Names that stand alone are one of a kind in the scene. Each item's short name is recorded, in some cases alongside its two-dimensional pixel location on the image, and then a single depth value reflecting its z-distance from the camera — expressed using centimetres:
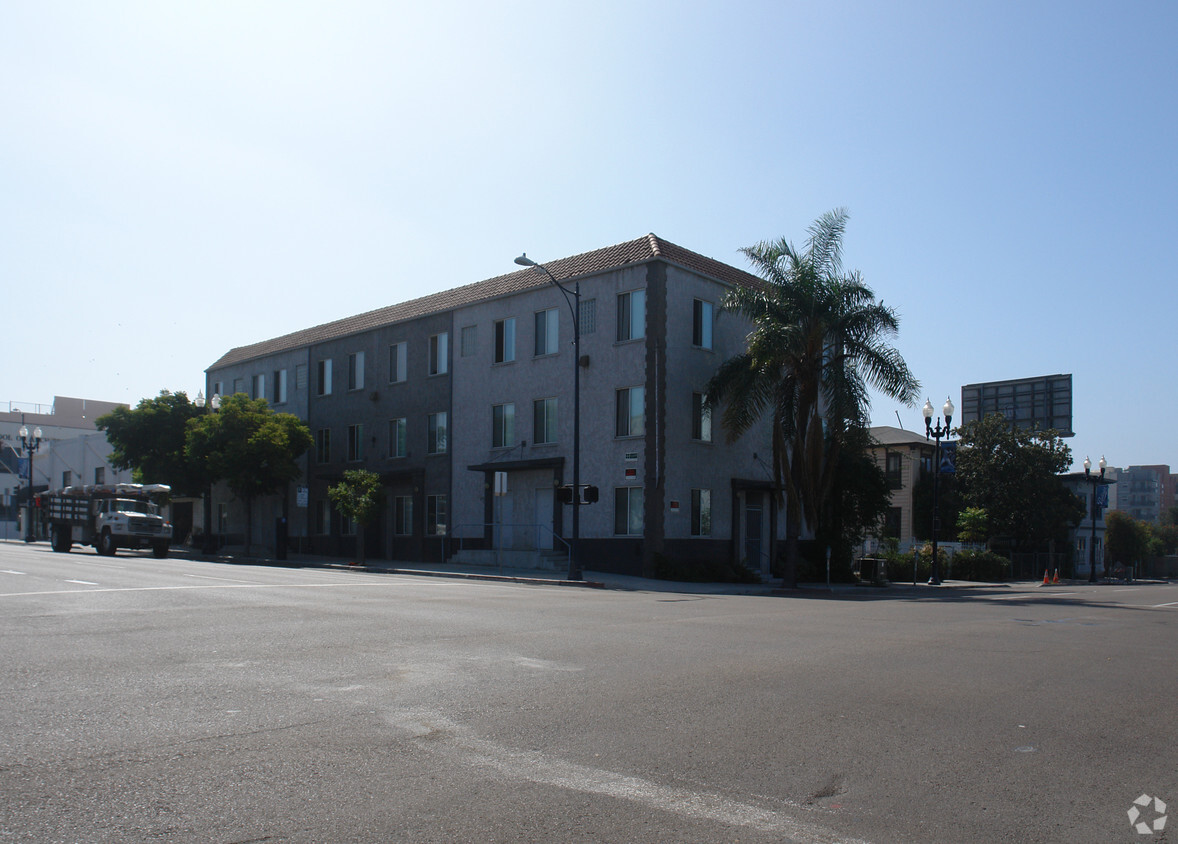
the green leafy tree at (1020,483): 5300
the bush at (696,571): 2855
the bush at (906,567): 3847
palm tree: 2712
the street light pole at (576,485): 2578
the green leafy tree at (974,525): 5331
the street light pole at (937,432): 3234
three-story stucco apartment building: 3005
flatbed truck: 3816
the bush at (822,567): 3338
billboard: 5669
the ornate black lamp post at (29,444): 5462
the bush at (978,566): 4319
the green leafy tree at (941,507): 5716
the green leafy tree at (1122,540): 7250
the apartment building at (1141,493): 17512
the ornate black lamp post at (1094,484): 5110
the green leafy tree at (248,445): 3956
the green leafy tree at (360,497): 3469
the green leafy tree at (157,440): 4381
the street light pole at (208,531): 4331
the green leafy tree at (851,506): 3334
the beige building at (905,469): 5747
